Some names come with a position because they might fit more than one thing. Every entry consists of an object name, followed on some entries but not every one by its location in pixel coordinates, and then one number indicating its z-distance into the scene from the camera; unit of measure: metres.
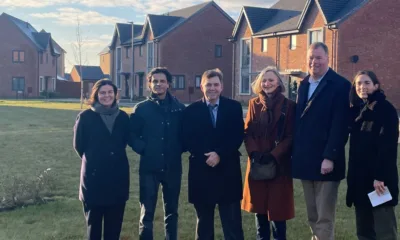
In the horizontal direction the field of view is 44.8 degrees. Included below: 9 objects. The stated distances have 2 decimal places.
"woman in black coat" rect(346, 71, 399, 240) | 5.01
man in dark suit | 5.53
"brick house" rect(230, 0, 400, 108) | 30.12
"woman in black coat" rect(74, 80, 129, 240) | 5.32
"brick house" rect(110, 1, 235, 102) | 46.00
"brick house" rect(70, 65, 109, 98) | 76.06
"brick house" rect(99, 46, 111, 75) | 83.13
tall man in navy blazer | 5.10
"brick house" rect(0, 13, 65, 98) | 58.22
